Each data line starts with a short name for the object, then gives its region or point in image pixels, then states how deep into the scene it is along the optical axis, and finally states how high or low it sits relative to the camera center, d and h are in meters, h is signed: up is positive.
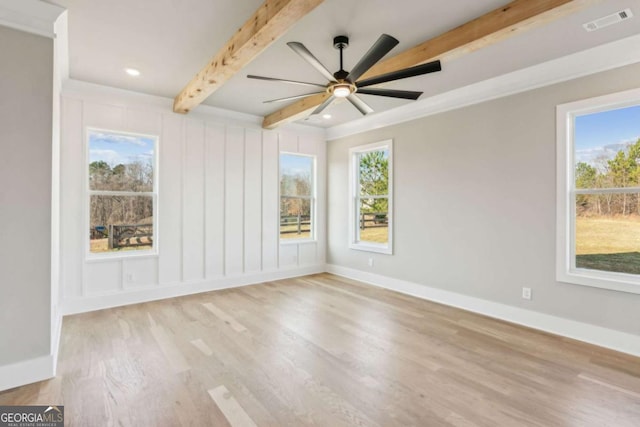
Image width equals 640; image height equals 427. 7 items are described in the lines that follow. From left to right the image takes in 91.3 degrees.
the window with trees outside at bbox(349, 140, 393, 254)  5.17 +0.28
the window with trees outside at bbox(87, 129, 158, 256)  4.07 +0.27
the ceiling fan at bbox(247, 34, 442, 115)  2.30 +1.18
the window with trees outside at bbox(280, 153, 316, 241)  5.82 +0.32
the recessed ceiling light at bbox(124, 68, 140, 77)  3.52 +1.61
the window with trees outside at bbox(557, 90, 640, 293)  2.97 +0.22
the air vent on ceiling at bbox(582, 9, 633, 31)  2.39 +1.55
